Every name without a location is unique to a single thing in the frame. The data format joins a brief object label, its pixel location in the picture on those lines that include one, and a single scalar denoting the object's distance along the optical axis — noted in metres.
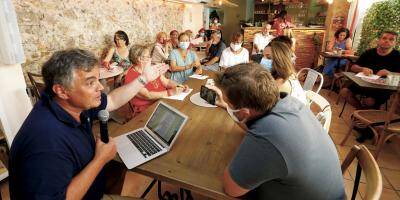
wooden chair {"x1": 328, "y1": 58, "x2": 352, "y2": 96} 4.13
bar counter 6.17
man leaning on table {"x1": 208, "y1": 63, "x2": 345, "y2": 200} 0.82
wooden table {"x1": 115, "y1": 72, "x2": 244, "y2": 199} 0.96
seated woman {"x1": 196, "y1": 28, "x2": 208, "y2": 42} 7.31
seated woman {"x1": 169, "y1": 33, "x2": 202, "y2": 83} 3.10
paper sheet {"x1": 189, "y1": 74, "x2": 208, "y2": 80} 2.63
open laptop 1.11
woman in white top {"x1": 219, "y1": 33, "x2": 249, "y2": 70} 3.73
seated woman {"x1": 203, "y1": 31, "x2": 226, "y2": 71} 4.32
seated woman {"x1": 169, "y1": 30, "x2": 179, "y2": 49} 4.98
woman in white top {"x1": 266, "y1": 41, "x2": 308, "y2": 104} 1.82
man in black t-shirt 3.02
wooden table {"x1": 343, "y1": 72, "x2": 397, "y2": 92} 2.39
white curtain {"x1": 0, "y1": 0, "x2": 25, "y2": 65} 1.73
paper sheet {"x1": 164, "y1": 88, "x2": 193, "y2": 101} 1.92
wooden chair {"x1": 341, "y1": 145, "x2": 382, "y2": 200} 0.79
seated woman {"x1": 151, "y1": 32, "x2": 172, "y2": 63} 4.44
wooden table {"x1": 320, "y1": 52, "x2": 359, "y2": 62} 4.40
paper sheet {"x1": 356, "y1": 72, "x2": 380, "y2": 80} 2.75
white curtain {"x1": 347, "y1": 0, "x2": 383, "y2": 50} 4.99
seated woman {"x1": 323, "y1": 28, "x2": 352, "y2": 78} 4.77
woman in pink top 2.08
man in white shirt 5.50
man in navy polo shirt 0.78
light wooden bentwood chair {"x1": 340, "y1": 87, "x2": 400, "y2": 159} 2.17
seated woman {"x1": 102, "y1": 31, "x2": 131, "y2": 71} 3.74
